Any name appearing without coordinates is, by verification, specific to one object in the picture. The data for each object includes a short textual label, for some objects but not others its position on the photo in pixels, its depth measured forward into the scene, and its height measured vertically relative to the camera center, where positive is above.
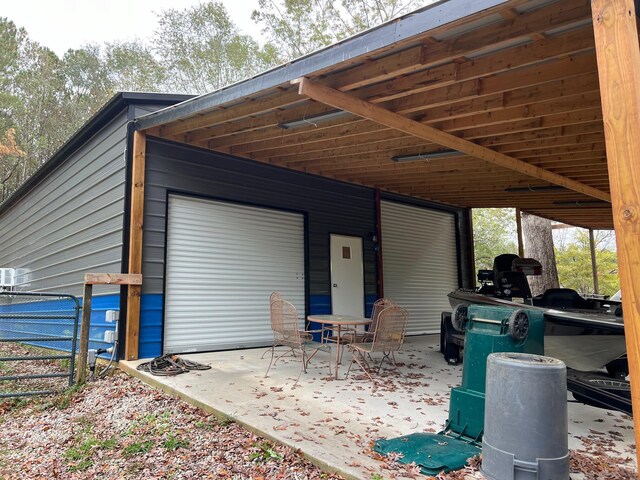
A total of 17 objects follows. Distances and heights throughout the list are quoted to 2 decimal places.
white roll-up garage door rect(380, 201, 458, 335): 8.57 +0.46
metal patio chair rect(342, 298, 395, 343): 4.87 -0.66
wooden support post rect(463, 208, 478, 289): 10.12 +0.66
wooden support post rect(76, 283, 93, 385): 4.59 -0.62
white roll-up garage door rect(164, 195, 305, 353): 5.54 +0.18
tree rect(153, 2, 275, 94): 17.06 +10.03
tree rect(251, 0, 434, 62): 14.43 +9.65
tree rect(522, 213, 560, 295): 10.41 +0.83
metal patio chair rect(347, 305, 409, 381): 4.23 -0.55
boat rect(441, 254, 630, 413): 2.84 -0.53
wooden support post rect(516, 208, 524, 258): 8.80 +1.06
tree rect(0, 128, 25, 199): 14.94 +5.04
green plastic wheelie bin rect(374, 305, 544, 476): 2.48 -0.62
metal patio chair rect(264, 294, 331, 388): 4.27 -0.50
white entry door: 7.36 +0.10
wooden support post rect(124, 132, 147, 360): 4.93 +0.54
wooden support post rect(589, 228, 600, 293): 11.55 +0.43
